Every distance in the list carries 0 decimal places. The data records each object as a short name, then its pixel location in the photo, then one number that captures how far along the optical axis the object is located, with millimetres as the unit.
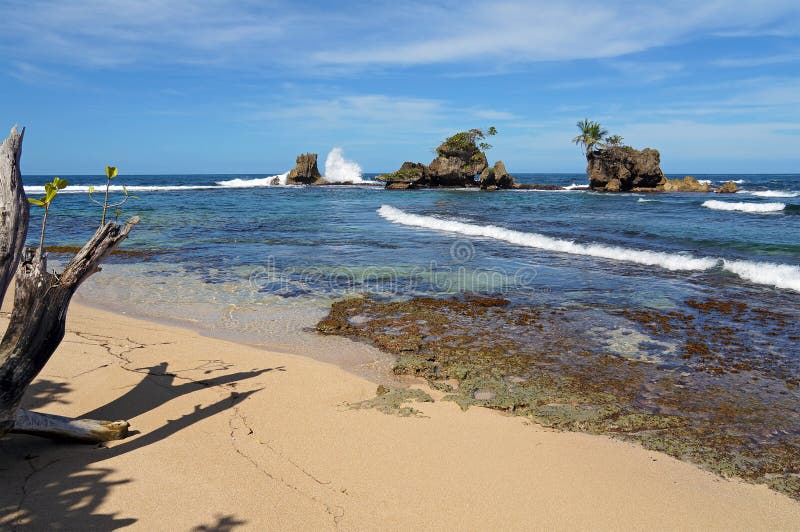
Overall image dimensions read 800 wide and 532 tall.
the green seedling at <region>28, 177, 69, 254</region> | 3468
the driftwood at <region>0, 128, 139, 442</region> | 3566
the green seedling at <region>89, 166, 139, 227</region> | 3924
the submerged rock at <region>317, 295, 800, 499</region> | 4703
